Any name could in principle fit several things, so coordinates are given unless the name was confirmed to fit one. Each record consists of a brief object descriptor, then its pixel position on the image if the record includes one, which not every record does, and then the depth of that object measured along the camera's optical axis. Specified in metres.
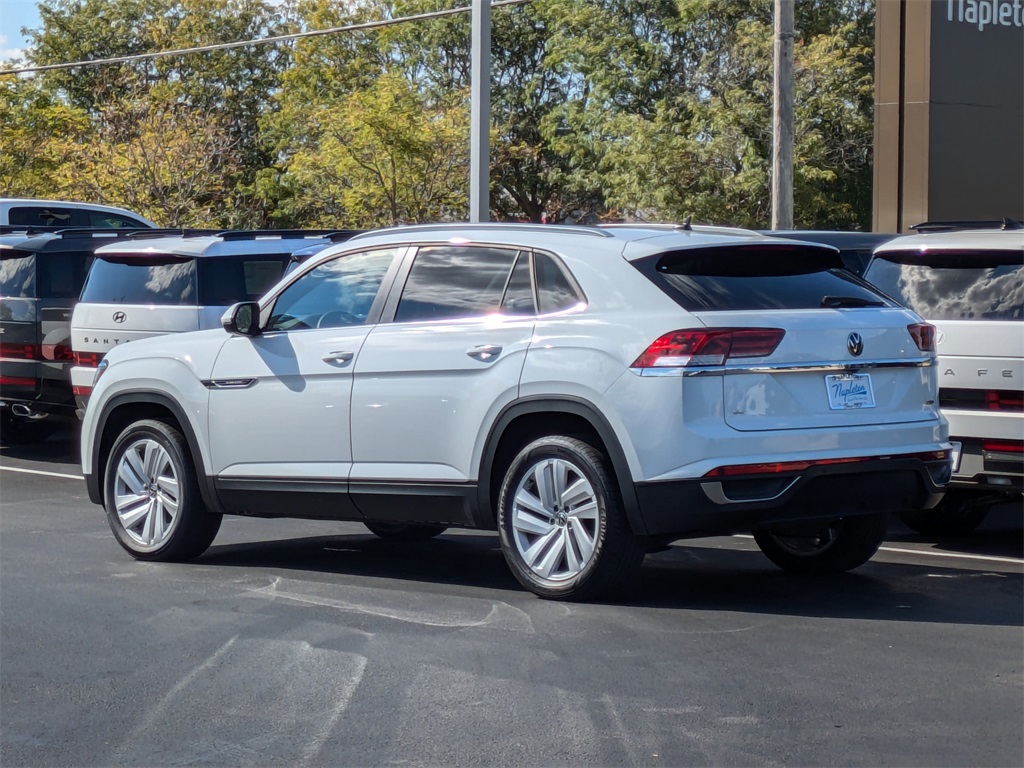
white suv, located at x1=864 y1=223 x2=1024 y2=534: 8.26
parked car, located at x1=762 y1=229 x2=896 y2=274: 10.16
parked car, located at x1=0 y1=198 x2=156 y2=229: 17.81
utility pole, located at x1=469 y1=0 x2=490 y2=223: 17.50
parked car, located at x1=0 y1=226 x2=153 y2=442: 13.14
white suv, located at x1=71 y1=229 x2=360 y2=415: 12.10
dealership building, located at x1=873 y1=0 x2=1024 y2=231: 18.61
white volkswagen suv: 6.63
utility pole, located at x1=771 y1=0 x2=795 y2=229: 19.53
